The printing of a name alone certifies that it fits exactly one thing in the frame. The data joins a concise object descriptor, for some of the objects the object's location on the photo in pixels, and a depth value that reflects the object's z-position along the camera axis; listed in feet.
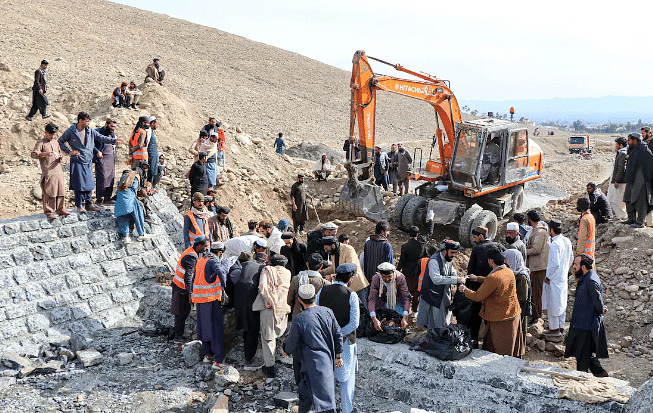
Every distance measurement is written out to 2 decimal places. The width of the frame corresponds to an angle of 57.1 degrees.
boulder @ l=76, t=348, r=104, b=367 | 24.58
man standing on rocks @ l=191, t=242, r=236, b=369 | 23.40
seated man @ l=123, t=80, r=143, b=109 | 50.57
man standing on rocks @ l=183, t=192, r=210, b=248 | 29.48
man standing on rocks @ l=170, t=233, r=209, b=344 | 23.94
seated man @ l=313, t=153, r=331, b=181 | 52.39
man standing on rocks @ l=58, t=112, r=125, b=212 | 29.30
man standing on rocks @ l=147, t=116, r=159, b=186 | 36.40
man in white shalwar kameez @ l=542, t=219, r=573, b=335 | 26.45
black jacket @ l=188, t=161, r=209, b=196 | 36.42
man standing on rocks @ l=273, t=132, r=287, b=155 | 66.19
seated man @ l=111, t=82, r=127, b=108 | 50.88
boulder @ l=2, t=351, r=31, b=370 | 24.09
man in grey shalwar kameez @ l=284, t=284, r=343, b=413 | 18.75
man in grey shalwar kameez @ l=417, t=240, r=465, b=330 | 22.67
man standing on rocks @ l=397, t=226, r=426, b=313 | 26.78
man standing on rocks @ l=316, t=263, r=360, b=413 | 20.39
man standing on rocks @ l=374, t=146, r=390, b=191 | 51.75
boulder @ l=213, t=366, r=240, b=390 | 23.09
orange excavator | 39.83
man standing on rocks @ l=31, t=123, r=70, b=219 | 27.76
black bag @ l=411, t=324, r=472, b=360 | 21.70
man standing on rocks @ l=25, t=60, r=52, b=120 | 46.93
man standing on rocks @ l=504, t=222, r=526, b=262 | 25.41
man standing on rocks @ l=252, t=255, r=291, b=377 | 23.32
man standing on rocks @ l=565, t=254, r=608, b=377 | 22.13
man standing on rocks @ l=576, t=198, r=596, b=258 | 28.78
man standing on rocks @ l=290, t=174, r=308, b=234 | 41.06
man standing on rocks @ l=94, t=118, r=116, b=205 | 31.76
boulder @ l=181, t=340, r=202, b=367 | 24.68
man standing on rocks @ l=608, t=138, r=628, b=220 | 35.32
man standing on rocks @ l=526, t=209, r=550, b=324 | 27.96
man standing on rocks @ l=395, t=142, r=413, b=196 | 52.65
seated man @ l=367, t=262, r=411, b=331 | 23.31
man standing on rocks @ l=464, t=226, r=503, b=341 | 23.52
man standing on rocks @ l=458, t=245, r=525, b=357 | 21.52
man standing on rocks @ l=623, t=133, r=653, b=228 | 33.37
